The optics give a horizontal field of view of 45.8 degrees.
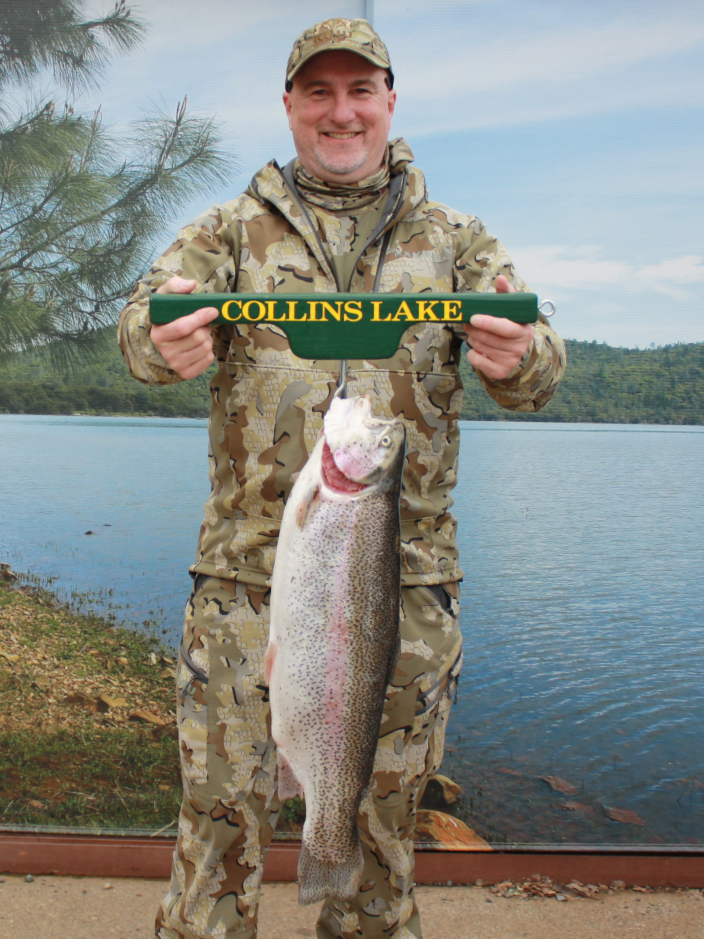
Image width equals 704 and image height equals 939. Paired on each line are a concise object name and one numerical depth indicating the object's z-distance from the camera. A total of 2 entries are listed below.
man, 2.30
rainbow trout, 1.78
